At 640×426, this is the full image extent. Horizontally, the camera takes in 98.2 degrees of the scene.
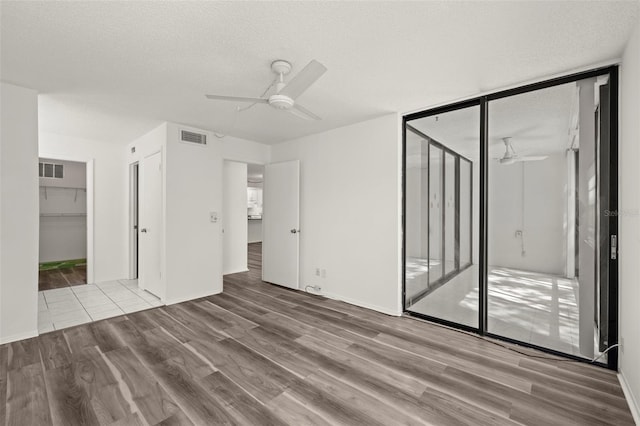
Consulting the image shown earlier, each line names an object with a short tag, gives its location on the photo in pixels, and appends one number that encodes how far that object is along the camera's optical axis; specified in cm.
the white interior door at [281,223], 462
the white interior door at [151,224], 407
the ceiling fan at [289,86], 189
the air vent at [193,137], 402
